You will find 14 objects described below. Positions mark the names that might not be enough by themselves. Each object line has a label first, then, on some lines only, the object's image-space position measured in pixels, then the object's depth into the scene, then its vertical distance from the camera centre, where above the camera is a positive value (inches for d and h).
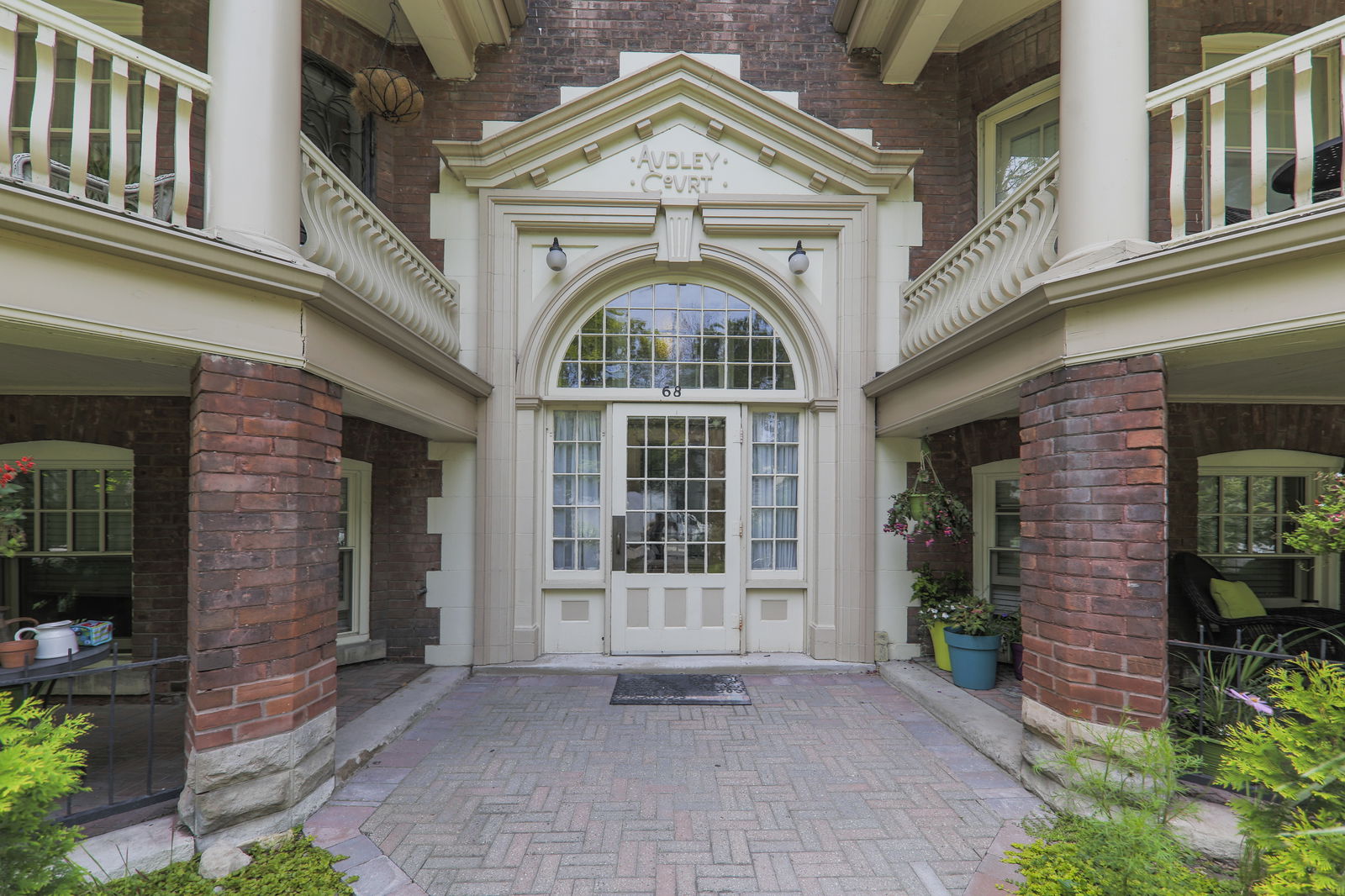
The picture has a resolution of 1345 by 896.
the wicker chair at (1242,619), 171.3 -45.9
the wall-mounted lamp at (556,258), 217.3 +73.9
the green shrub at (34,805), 76.7 -45.6
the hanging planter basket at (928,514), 197.8 -17.2
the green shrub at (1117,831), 89.3 -60.0
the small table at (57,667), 118.0 -44.0
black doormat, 185.0 -73.8
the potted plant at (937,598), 205.8 -46.7
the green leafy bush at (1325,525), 92.9 -9.4
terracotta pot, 129.1 -42.2
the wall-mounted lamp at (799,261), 219.9 +73.9
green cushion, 180.5 -41.1
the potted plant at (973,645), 187.5 -56.9
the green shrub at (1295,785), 73.3 -44.4
